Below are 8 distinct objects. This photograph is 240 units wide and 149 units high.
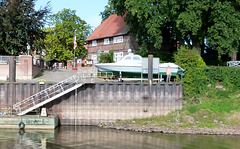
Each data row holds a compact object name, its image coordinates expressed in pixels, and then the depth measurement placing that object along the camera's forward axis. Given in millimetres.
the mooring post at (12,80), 26578
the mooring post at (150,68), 27161
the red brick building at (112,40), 45344
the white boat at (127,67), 29547
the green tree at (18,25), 38594
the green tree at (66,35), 61969
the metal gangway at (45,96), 25562
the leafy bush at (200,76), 28703
